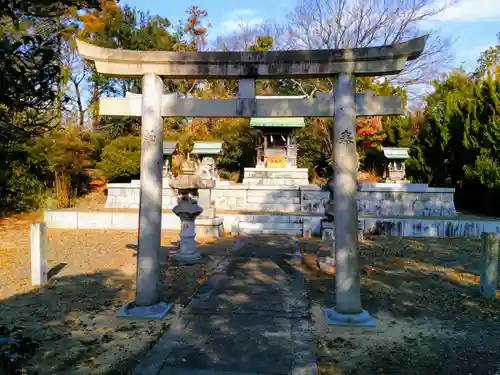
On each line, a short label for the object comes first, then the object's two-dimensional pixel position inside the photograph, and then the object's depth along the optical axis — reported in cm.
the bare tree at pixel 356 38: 2395
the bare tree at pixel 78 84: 2092
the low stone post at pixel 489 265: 588
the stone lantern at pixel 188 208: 835
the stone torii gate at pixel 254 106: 479
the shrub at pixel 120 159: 1864
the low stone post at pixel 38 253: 645
